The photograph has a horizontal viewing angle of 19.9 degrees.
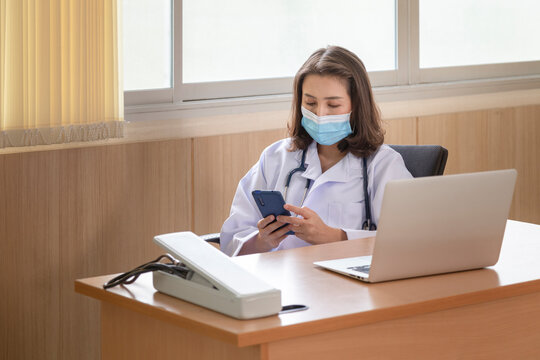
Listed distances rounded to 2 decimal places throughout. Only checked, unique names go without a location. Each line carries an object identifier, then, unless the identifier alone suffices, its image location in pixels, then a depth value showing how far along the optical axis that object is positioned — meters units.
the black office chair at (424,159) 4.26
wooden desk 3.23
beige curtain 4.16
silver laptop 3.44
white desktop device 3.25
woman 4.24
